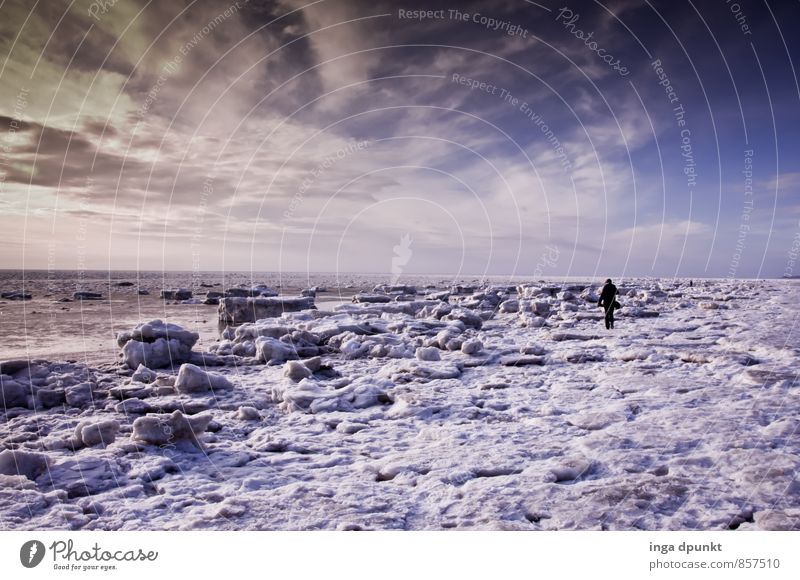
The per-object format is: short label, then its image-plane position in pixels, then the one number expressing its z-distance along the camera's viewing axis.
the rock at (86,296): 35.97
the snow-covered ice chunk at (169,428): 5.48
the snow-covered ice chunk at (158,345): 10.45
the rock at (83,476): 4.46
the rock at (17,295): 36.39
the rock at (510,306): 23.89
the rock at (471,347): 11.67
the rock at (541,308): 21.23
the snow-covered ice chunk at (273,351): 11.21
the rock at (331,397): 7.31
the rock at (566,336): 14.26
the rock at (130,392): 7.81
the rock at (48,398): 7.19
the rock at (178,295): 37.06
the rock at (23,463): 4.54
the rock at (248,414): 6.80
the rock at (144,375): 8.91
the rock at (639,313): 20.95
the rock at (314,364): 9.62
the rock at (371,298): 29.48
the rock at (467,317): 17.69
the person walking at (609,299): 16.37
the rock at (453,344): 12.38
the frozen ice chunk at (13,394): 7.15
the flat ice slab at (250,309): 20.95
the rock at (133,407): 7.02
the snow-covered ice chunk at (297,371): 9.12
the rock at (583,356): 10.76
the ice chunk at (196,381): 8.05
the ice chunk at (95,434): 5.53
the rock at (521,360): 10.59
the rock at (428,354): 10.72
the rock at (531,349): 11.52
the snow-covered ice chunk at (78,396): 7.32
